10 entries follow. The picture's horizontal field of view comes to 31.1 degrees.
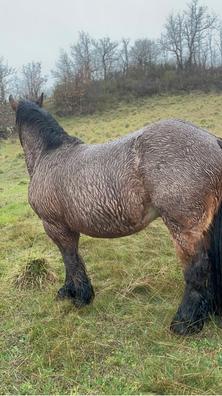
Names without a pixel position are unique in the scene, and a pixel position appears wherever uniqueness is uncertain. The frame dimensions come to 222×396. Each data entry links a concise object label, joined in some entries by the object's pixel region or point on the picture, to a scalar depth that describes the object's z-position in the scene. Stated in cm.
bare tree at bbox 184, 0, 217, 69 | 5125
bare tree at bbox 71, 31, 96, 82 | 4123
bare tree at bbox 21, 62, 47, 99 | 4853
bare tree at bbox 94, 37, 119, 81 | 4722
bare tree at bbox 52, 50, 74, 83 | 3928
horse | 349
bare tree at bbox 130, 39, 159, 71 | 4500
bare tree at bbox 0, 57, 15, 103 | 3306
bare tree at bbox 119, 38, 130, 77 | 4477
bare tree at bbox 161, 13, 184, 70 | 5071
